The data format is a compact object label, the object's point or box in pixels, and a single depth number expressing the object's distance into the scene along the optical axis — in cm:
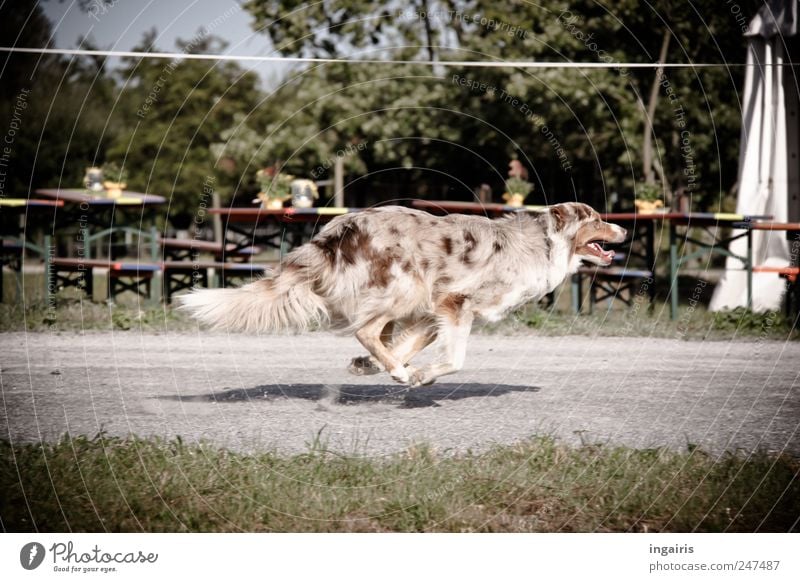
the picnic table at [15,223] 1609
